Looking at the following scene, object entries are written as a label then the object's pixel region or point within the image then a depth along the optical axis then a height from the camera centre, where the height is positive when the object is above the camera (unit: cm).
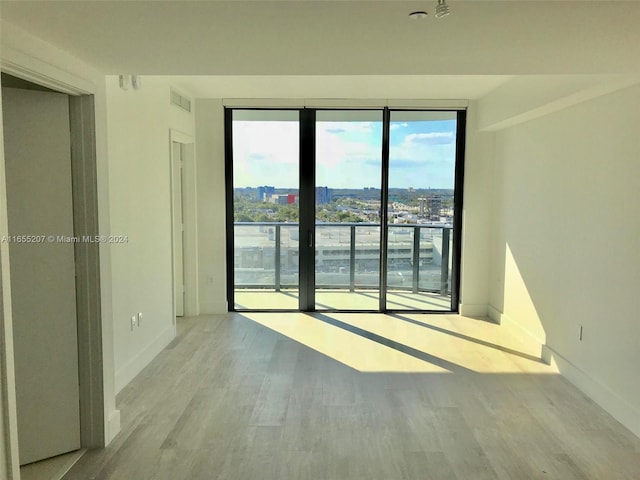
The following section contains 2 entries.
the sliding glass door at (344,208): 609 -14
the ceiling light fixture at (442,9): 173 +67
